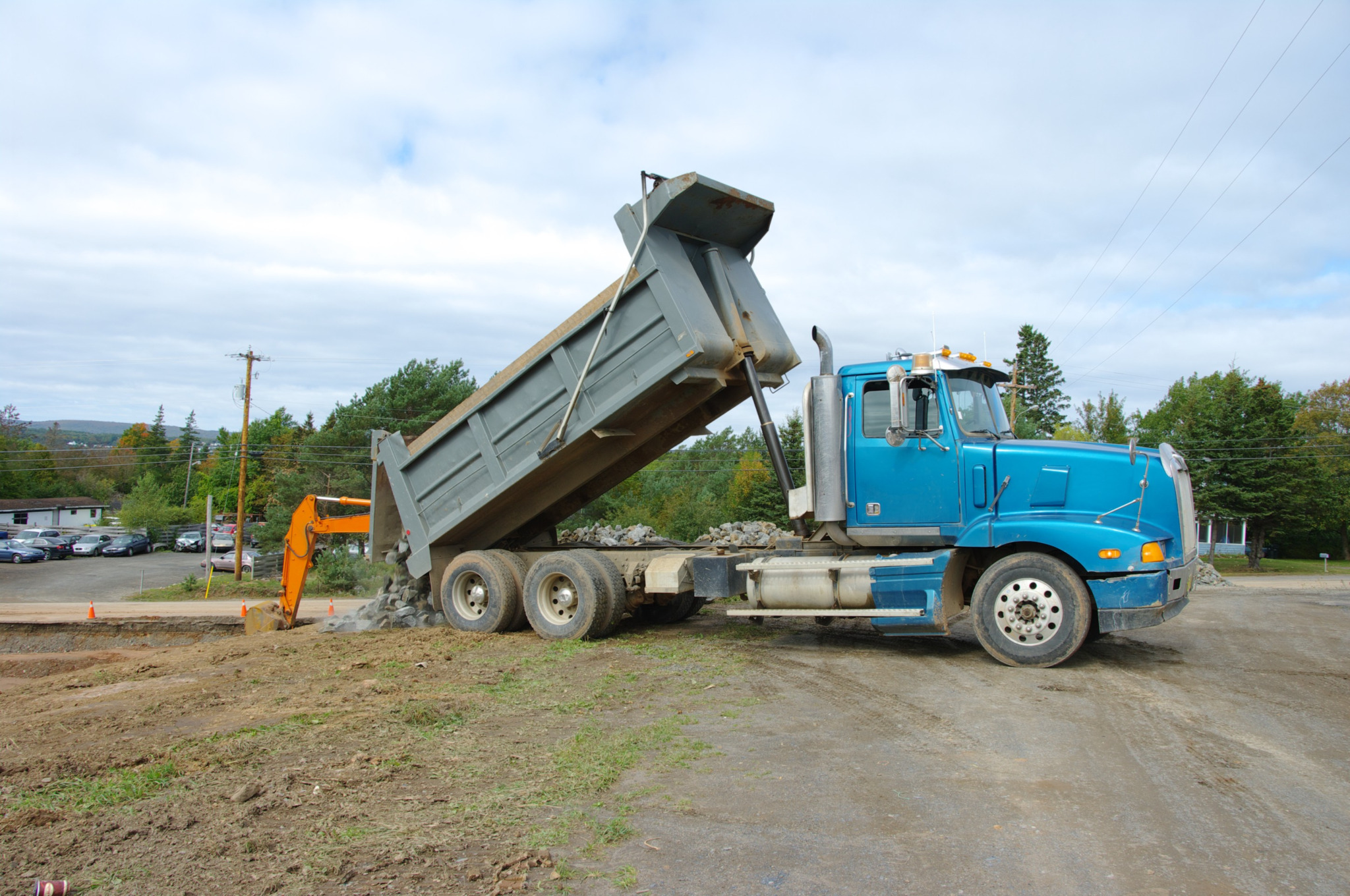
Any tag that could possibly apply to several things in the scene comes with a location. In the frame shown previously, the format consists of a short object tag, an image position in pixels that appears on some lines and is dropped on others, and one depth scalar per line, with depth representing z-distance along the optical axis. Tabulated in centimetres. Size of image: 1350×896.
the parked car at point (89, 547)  4706
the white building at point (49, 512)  6800
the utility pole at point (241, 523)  3203
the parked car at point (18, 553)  4153
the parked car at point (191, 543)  5288
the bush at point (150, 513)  5088
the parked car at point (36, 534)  4791
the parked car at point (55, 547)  4494
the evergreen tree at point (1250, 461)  3406
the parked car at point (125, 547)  4809
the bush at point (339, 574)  2825
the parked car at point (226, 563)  3731
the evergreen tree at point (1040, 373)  5947
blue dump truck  722
